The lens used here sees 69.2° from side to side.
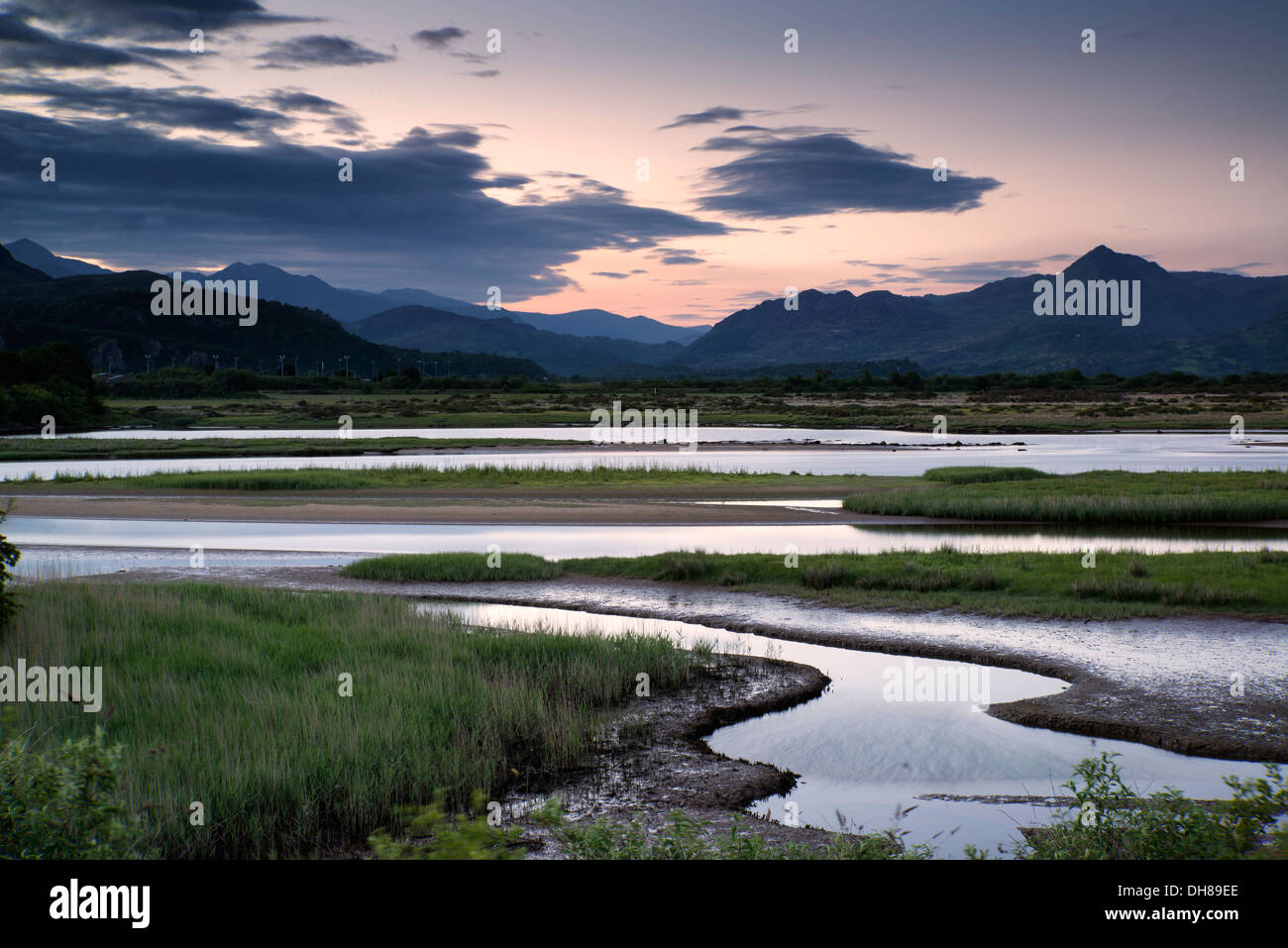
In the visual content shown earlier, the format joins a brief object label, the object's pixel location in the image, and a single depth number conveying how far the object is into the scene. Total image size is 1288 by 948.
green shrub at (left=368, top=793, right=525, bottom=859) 6.33
